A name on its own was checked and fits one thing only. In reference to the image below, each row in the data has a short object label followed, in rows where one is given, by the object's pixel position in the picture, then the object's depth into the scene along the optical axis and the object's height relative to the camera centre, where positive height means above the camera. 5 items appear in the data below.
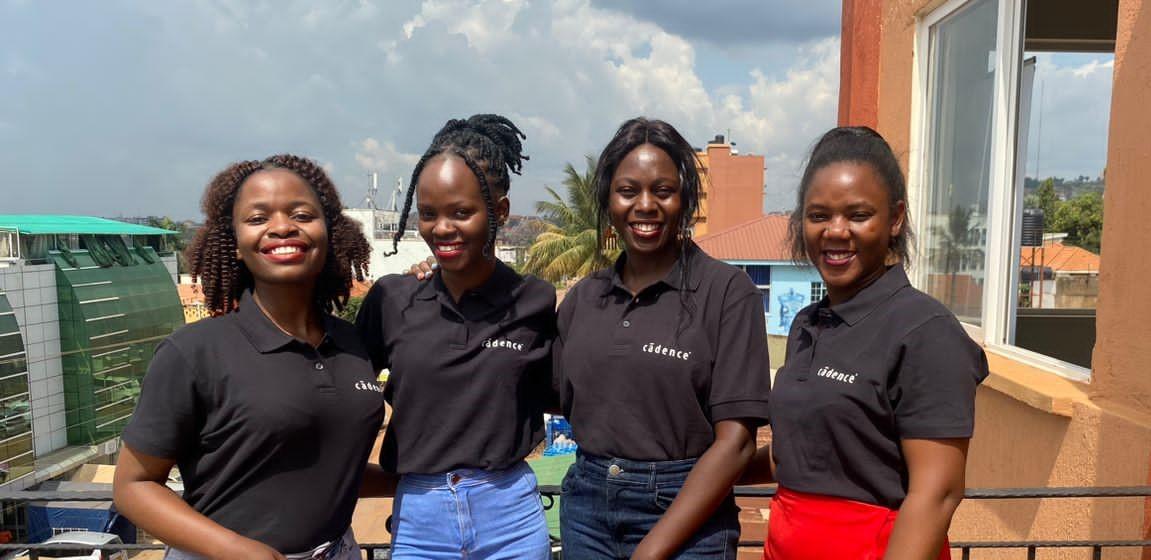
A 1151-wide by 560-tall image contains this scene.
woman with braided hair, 2.05 -0.41
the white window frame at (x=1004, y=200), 4.12 +0.22
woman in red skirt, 1.55 -0.34
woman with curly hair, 1.66 -0.39
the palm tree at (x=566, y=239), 25.98 -0.10
